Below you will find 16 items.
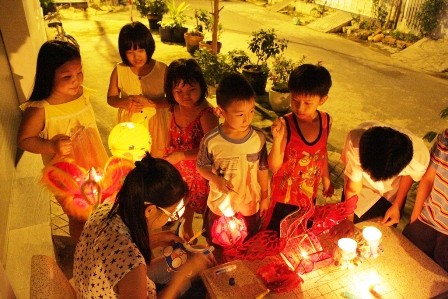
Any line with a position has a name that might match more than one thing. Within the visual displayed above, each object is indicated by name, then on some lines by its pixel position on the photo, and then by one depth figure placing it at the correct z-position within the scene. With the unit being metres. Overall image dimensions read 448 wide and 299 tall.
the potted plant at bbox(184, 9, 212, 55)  10.58
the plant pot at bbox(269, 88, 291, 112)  7.16
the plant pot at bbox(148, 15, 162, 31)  13.11
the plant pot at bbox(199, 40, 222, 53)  9.52
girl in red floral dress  3.13
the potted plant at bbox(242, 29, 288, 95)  7.38
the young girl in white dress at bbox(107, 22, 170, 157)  3.43
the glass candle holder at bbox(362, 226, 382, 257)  2.41
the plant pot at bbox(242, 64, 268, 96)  7.84
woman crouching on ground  1.85
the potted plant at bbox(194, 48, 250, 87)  7.52
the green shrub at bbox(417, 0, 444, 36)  12.36
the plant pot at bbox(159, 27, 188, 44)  11.55
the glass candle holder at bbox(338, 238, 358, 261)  2.32
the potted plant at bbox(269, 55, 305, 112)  7.18
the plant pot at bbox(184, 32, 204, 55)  10.59
